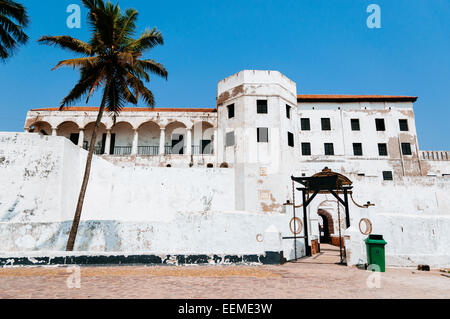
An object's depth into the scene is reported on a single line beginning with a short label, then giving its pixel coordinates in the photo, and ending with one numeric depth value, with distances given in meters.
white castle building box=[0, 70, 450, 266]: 13.91
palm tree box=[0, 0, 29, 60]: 13.32
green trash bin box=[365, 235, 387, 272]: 9.19
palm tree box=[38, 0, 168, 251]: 13.19
